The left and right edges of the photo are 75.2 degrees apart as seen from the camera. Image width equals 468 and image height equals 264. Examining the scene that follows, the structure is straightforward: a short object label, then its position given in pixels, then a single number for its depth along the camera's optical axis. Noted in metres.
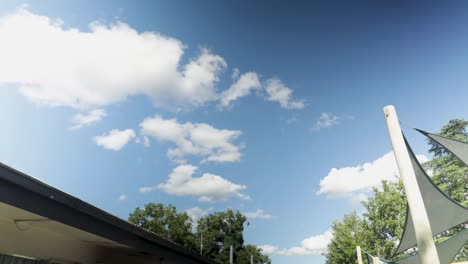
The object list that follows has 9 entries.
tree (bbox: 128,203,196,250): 41.09
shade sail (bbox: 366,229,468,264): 8.00
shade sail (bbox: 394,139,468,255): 7.10
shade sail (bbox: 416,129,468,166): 6.97
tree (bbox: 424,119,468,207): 25.72
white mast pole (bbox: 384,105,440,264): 3.13
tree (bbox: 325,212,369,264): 28.75
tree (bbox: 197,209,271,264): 44.88
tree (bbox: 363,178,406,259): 24.06
